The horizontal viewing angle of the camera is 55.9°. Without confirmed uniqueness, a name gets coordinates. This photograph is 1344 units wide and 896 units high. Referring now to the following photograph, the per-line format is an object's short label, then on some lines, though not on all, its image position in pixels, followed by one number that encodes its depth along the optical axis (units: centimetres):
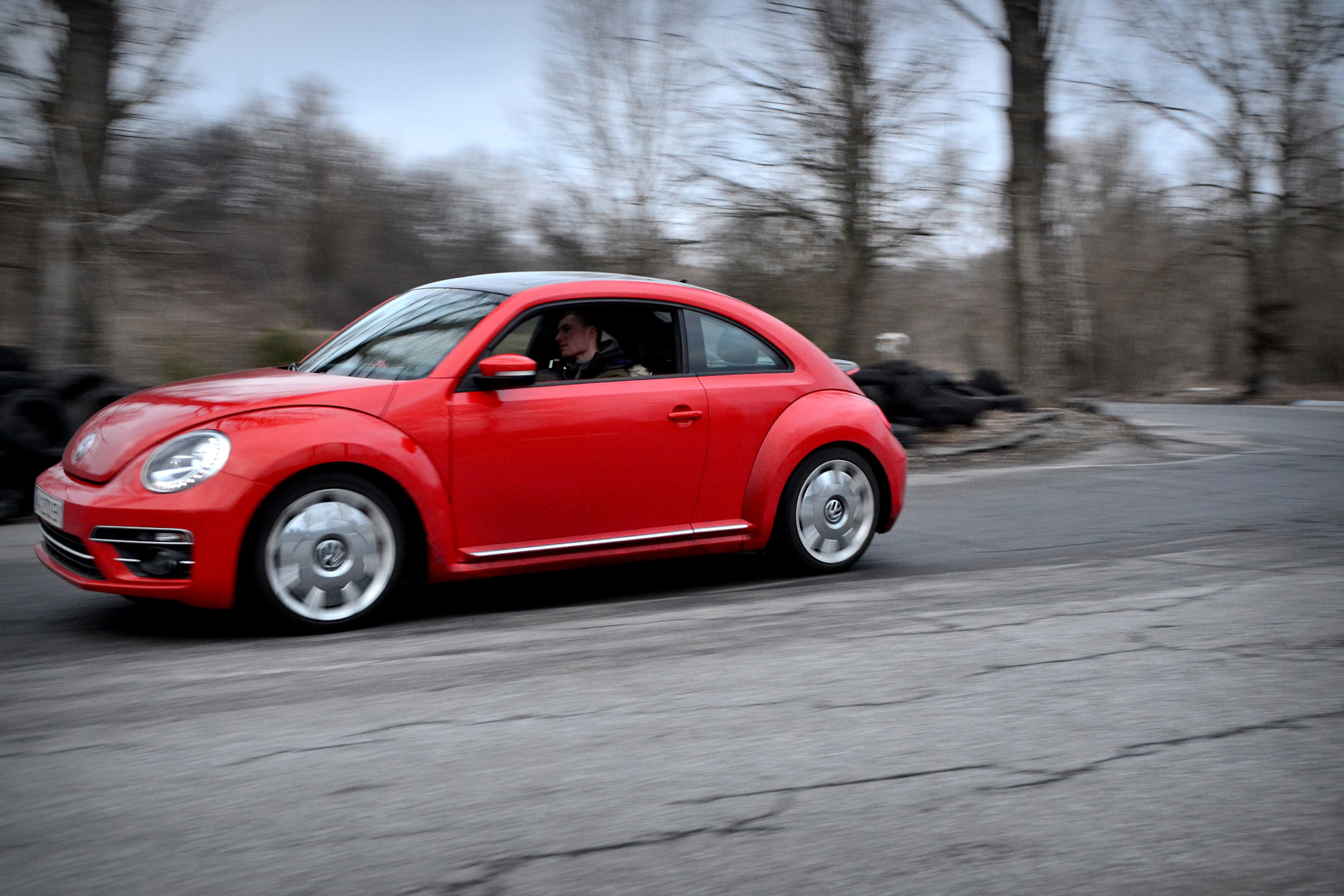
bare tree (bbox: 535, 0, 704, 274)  1898
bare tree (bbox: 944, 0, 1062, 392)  1550
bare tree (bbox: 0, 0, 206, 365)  1162
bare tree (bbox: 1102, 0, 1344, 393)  2566
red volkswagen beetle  493
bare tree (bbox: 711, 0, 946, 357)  1798
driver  614
